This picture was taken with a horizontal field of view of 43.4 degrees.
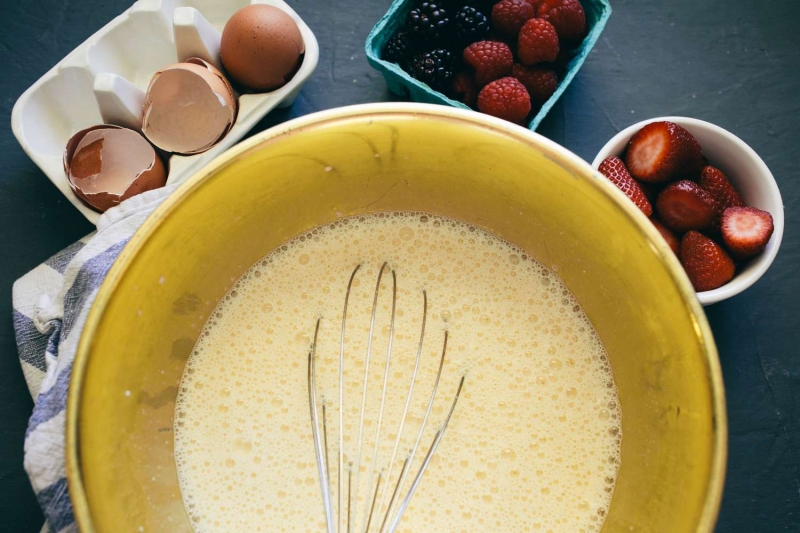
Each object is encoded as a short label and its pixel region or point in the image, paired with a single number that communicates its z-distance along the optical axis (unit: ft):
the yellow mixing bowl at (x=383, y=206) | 1.37
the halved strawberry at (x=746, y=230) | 1.58
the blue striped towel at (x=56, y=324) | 1.53
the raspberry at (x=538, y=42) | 1.64
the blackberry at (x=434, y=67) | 1.67
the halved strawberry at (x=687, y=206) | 1.62
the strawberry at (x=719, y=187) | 1.65
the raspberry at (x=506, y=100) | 1.63
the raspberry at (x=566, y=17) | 1.67
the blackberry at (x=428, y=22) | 1.69
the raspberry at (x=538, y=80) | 1.68
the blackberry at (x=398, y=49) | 1.71
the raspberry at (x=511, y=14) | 1.67
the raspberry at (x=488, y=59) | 1.66
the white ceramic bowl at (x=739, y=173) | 1.60
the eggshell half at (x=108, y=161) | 1.65
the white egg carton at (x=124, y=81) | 1.65
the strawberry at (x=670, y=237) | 1.65
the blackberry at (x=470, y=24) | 1.68
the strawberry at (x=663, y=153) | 1.62
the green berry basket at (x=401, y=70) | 1.65
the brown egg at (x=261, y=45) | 1.63
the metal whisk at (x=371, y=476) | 1.52
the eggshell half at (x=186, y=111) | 1.66
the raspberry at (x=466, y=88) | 1.70
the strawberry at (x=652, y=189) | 1.68
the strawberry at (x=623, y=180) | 1.64
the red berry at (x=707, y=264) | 1.60
